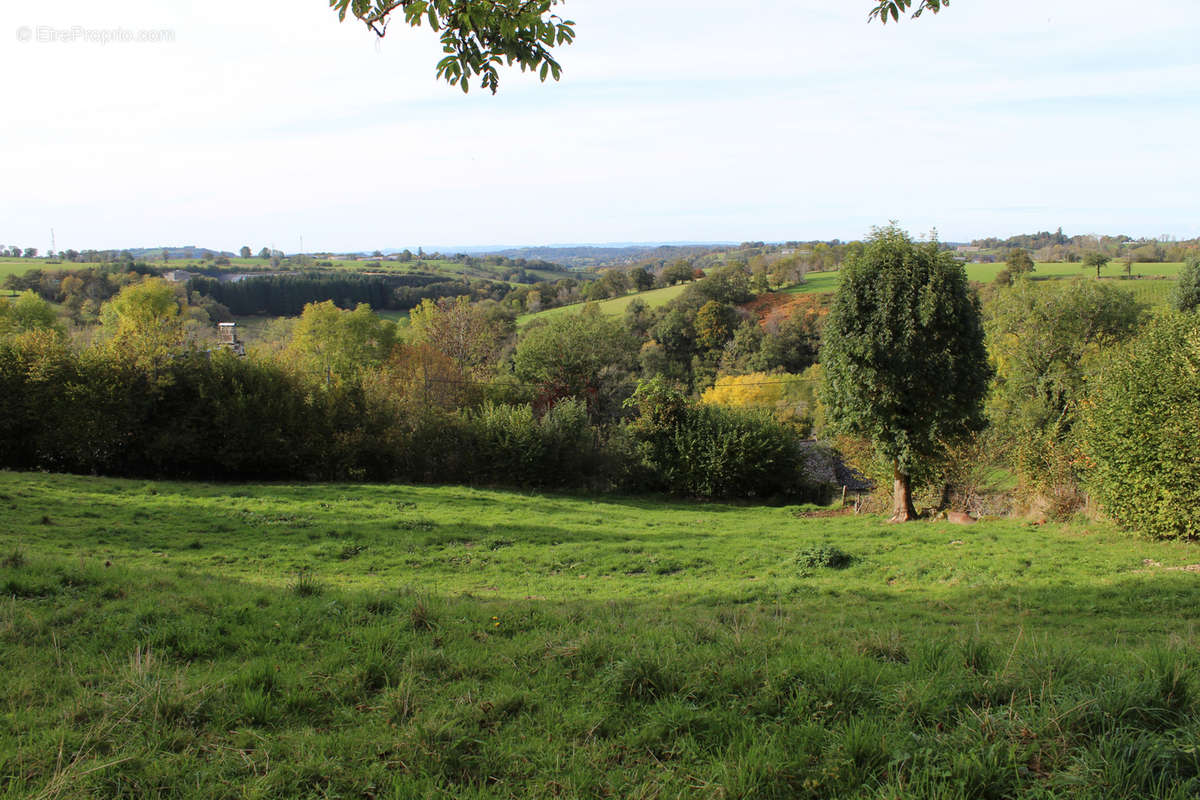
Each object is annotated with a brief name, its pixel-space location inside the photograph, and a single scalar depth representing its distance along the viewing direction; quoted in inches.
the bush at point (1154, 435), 602.5
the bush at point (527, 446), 1232.2
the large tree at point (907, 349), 808.3
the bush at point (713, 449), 1262.3
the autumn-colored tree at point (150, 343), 1106.1
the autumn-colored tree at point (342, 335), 2244.1
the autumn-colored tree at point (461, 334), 2095.2
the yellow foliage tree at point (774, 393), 2144.4
